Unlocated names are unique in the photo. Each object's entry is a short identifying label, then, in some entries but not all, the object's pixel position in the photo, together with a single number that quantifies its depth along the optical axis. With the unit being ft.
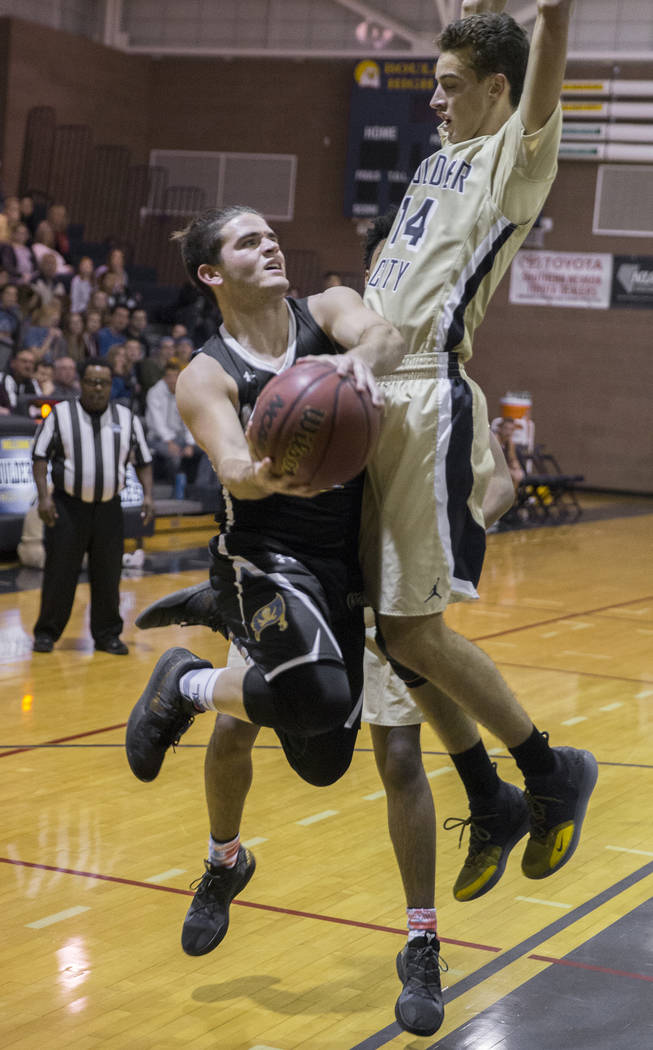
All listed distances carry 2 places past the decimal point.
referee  26.20
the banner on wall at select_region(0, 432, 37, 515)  34.86
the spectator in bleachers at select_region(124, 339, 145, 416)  46.34
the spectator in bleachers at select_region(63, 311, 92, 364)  46.03
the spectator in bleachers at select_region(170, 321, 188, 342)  50.80
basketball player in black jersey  10.39
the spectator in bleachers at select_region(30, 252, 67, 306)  46.50
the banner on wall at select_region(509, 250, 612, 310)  64.95
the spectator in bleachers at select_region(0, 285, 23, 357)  43.83
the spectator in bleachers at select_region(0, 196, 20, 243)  50.55
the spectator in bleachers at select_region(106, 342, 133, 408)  44.32
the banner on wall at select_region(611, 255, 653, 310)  64.13
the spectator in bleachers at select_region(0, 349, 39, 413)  40.01
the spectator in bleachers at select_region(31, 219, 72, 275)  52.54
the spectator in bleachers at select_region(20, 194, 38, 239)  54.19
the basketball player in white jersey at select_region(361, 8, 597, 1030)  10.80
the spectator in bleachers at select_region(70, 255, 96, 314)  51.88
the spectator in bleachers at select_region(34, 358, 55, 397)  40.04
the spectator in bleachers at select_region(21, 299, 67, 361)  44.47
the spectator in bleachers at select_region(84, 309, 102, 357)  47.01
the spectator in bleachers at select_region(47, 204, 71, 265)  54.60
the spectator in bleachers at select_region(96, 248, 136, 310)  52.72
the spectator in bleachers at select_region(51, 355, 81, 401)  40.81
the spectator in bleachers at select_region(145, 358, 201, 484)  45.44
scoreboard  63.31
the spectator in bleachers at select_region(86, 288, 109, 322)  49.62
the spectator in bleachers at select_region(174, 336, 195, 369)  48.62
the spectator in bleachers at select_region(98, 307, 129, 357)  48.21
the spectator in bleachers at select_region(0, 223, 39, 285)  48.75
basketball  9.13
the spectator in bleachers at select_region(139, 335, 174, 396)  47.75
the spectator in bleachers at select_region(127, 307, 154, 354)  49.75
